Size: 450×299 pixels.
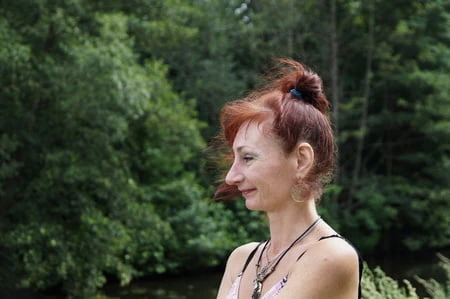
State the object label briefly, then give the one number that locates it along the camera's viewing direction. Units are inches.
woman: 65.4
